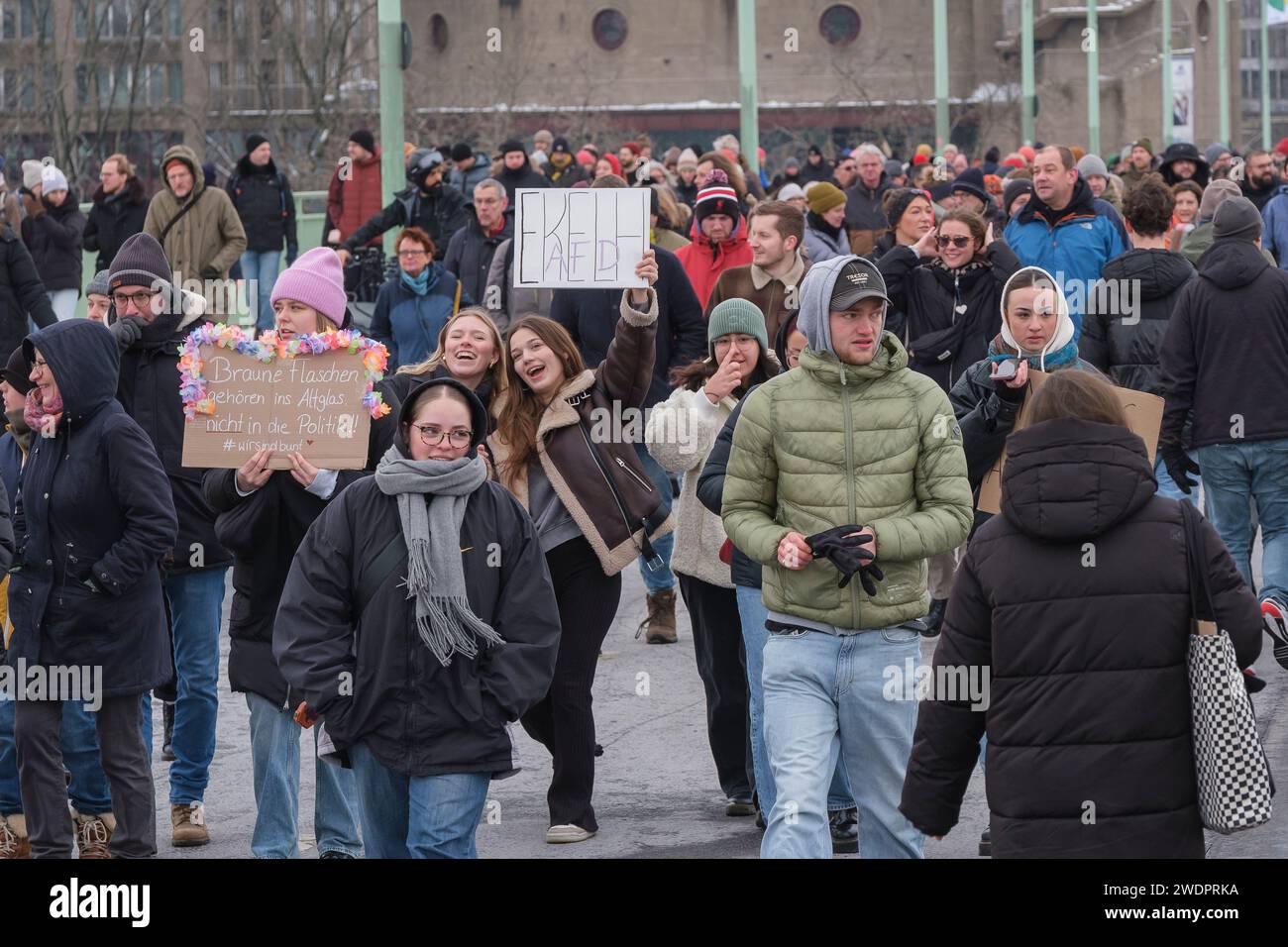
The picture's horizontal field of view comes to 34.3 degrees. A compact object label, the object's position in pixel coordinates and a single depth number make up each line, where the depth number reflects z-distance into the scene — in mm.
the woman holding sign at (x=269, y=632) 6805
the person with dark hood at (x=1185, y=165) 16469
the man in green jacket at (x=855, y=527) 5922
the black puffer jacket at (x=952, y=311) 8953
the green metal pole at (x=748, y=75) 28734
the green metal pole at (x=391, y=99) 17406
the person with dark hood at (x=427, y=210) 16234
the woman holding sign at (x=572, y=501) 7480
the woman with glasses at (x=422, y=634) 5566
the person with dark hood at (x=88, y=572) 6848
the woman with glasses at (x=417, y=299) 13172
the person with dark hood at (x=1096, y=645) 4816
